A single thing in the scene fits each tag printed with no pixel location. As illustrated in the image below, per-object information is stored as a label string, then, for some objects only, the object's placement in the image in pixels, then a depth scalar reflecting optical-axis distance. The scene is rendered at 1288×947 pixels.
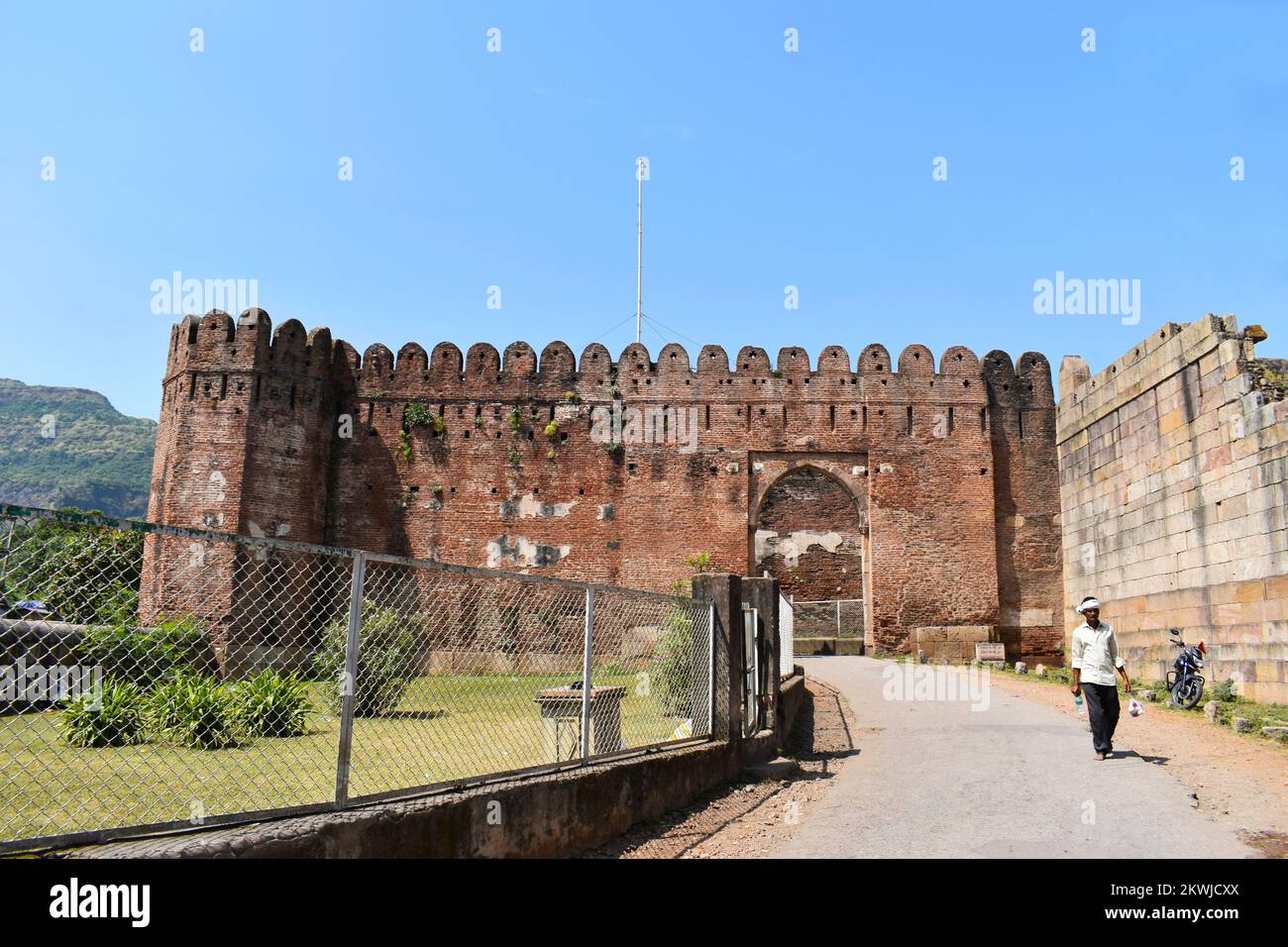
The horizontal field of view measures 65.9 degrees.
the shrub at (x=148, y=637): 5.60
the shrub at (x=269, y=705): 9.86
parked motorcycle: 12.88
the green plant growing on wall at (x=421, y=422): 22.98
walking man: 9.01
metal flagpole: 29.45
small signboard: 20.30
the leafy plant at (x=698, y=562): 22.03
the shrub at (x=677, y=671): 8.81
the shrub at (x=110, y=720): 9.16
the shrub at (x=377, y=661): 10.67
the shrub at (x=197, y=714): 9.48
